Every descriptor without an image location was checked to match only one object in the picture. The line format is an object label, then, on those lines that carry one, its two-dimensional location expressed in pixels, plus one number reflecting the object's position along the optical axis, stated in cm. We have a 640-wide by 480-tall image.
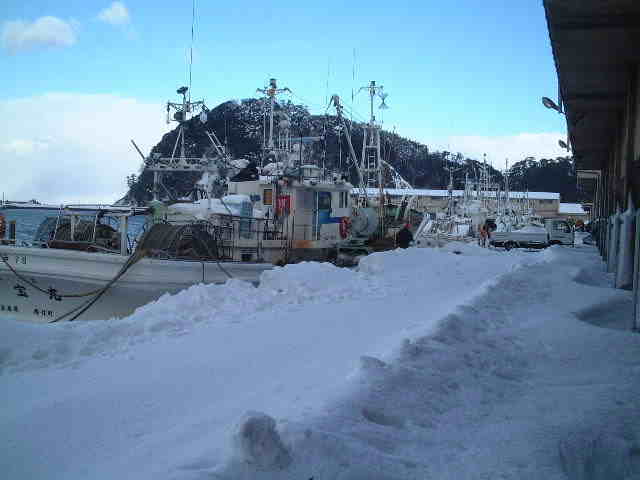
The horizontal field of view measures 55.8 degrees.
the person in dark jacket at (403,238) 1947
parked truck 3838
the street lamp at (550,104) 1157
